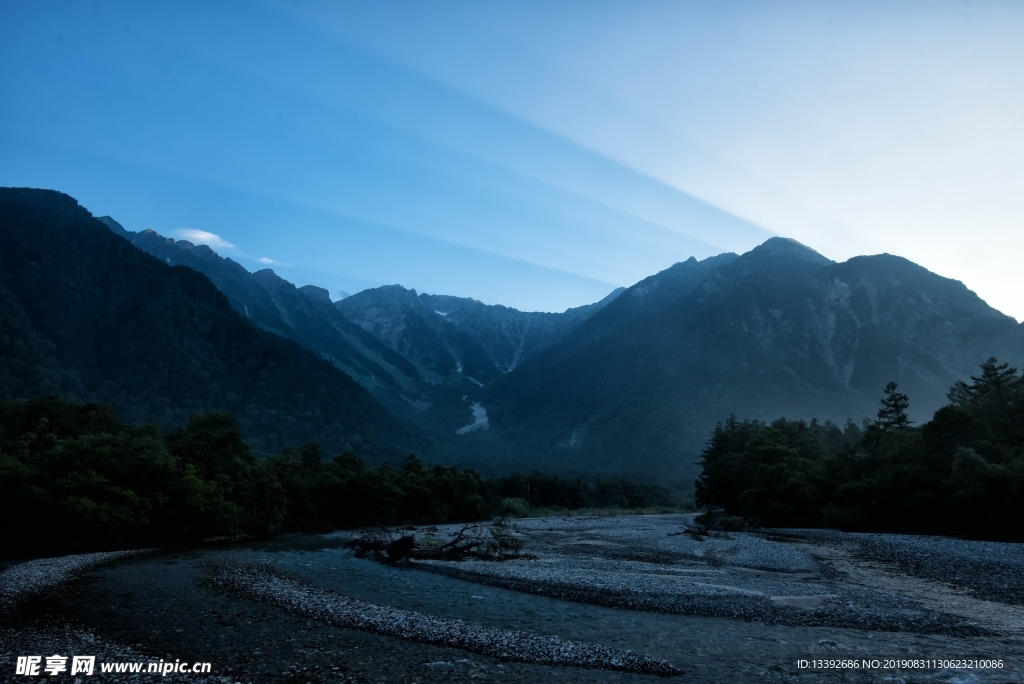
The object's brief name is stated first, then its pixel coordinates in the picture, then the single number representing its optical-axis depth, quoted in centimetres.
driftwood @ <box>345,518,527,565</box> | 4578
